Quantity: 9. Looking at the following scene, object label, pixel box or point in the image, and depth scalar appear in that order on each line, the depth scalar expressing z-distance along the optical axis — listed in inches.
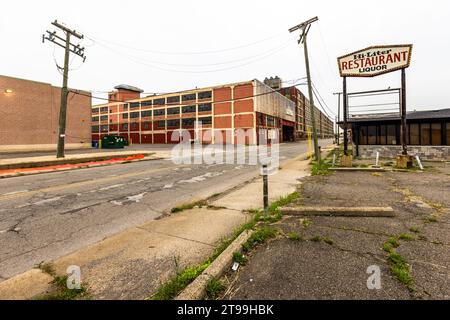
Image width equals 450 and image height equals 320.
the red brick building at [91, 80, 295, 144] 1866.4
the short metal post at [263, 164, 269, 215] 186.5
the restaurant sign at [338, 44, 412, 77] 497.0
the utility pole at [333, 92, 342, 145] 1834.4
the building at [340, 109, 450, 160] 628.7
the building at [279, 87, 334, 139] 3270.2
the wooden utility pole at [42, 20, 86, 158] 689.6
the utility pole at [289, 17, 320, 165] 701.9
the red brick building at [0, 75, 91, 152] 1047.6
